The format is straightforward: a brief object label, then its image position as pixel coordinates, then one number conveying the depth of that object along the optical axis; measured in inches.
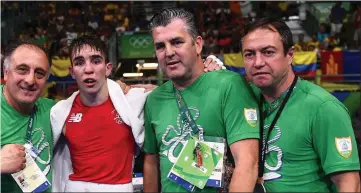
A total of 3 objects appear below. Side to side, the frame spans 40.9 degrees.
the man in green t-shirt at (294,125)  97.7
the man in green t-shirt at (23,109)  120.7
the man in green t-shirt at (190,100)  102.9
